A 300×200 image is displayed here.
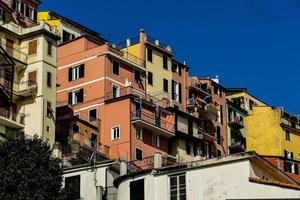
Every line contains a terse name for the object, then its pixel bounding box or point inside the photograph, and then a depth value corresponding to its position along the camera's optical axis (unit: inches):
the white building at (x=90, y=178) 2768.2
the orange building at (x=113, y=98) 3786.9
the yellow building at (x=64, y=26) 4311.0
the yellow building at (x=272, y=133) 4744.1
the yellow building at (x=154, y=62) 4205.2
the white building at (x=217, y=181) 2191.2
